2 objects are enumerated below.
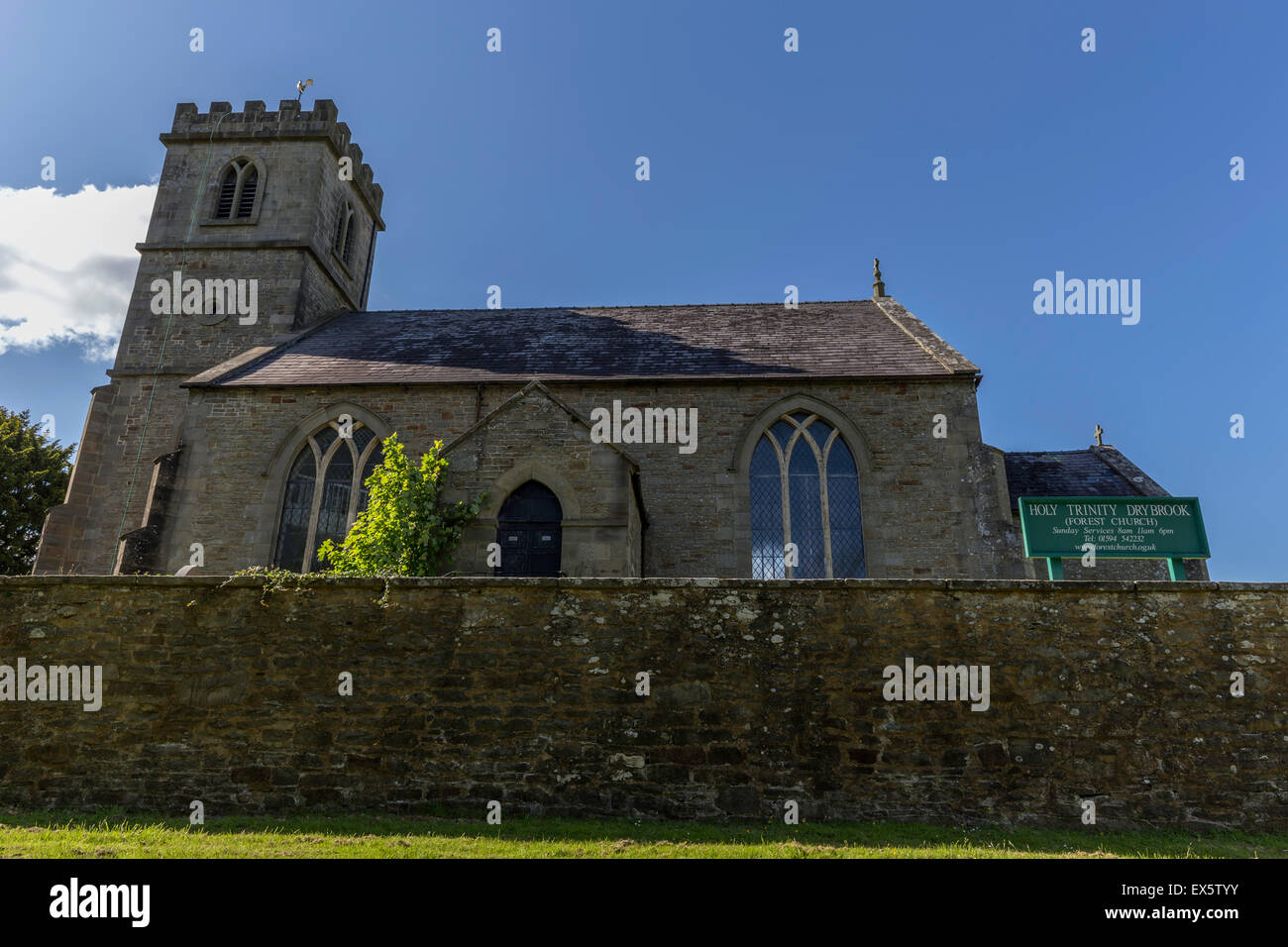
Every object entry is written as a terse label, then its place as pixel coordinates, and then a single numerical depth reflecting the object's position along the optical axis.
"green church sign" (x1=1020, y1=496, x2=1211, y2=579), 9.80
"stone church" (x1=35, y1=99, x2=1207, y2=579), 11.95
